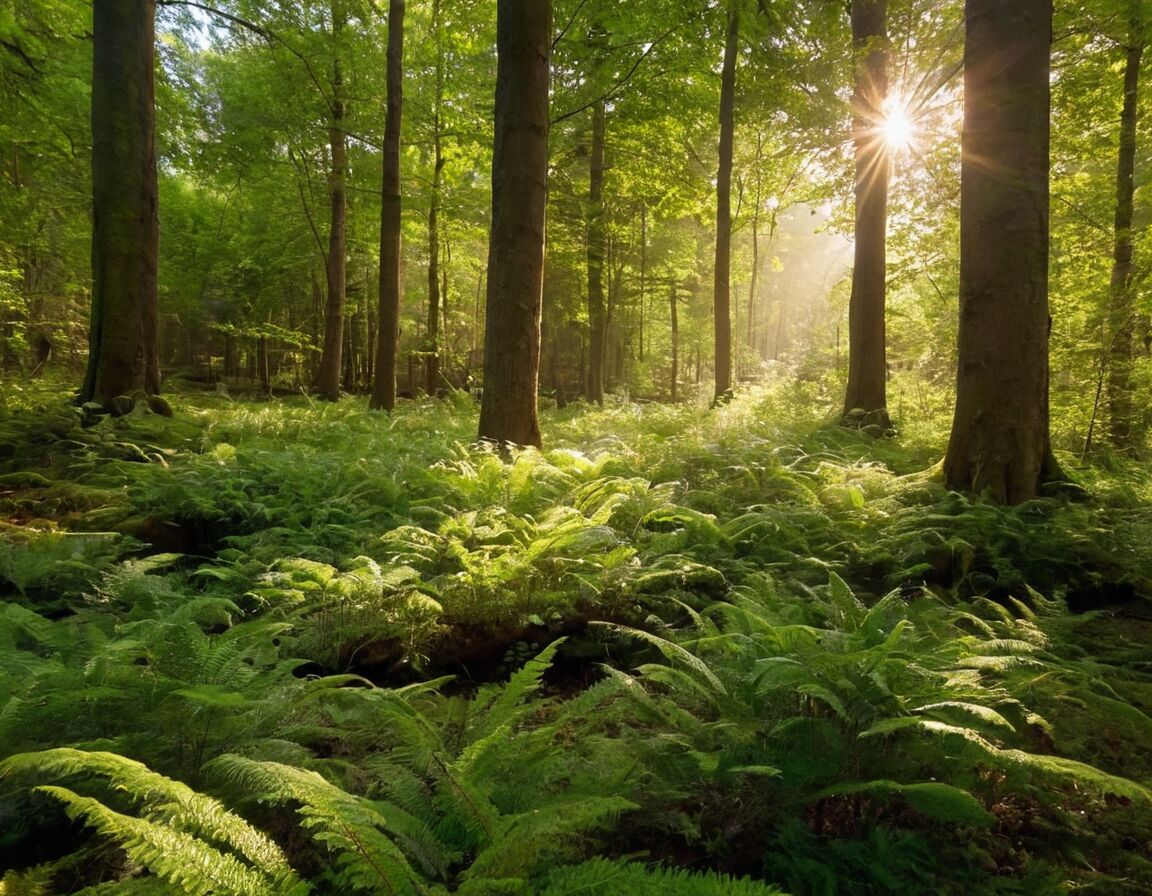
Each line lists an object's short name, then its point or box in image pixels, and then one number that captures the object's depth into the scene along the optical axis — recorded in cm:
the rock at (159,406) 788
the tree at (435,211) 1512
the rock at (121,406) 740
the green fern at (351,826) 134
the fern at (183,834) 124
